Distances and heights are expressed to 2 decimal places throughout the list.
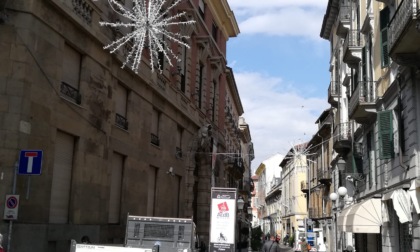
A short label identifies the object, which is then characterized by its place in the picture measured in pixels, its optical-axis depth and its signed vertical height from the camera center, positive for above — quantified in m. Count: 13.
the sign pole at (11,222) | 9.88 -0.02
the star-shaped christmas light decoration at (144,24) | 13.26 +5.25
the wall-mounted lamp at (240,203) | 26.64 +1.30
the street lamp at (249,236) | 36.50 -0.61
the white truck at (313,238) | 33.22 -0.54
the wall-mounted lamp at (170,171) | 22.84 +2.46
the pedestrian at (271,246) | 15.90 -0.52
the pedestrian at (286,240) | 70.02 -1.38
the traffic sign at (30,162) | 10.27 +1.19
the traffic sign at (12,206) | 9.94 +0.28
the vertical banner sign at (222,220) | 16.38 +0.26
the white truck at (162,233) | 14.04 -0.20
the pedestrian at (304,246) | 34.34 -1.08
